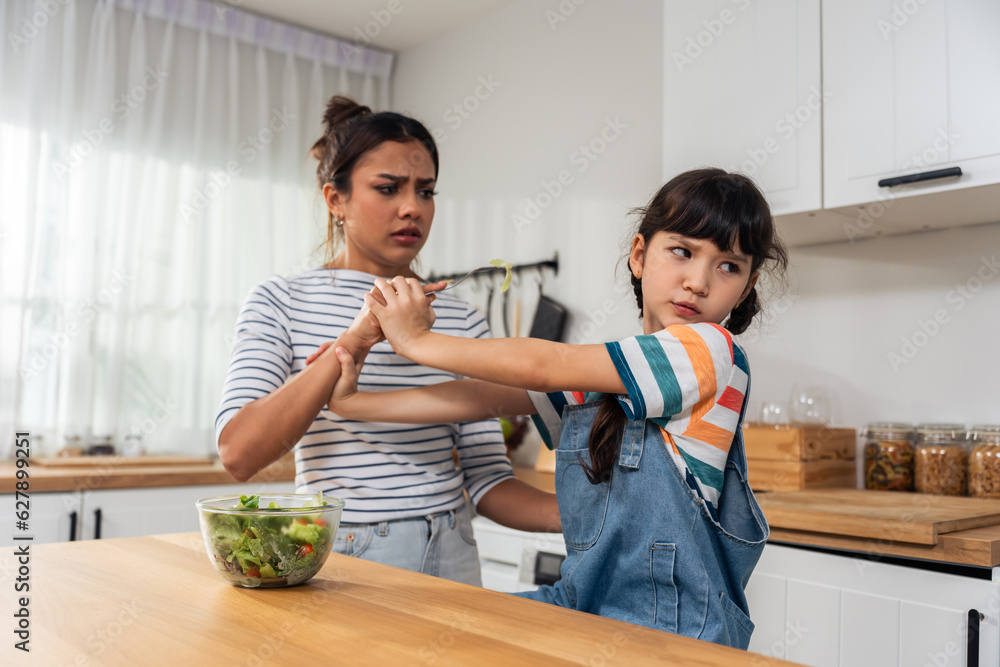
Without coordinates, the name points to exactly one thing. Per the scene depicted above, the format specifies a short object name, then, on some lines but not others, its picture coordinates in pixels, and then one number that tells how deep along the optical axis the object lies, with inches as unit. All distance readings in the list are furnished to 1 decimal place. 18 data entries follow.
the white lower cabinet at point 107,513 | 87.4
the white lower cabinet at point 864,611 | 54.0
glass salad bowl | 31.0
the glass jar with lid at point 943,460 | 71.2
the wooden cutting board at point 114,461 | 97.8
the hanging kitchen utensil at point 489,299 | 120.8
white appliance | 81.3
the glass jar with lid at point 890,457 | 74.9
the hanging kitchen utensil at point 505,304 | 114.0
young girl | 33.3
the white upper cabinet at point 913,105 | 64.6
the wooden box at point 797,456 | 75.6
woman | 39.9
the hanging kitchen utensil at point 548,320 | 109.0
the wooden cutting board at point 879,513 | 56.1
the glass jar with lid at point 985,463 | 68.1
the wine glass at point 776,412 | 83.7
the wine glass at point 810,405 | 81.2
